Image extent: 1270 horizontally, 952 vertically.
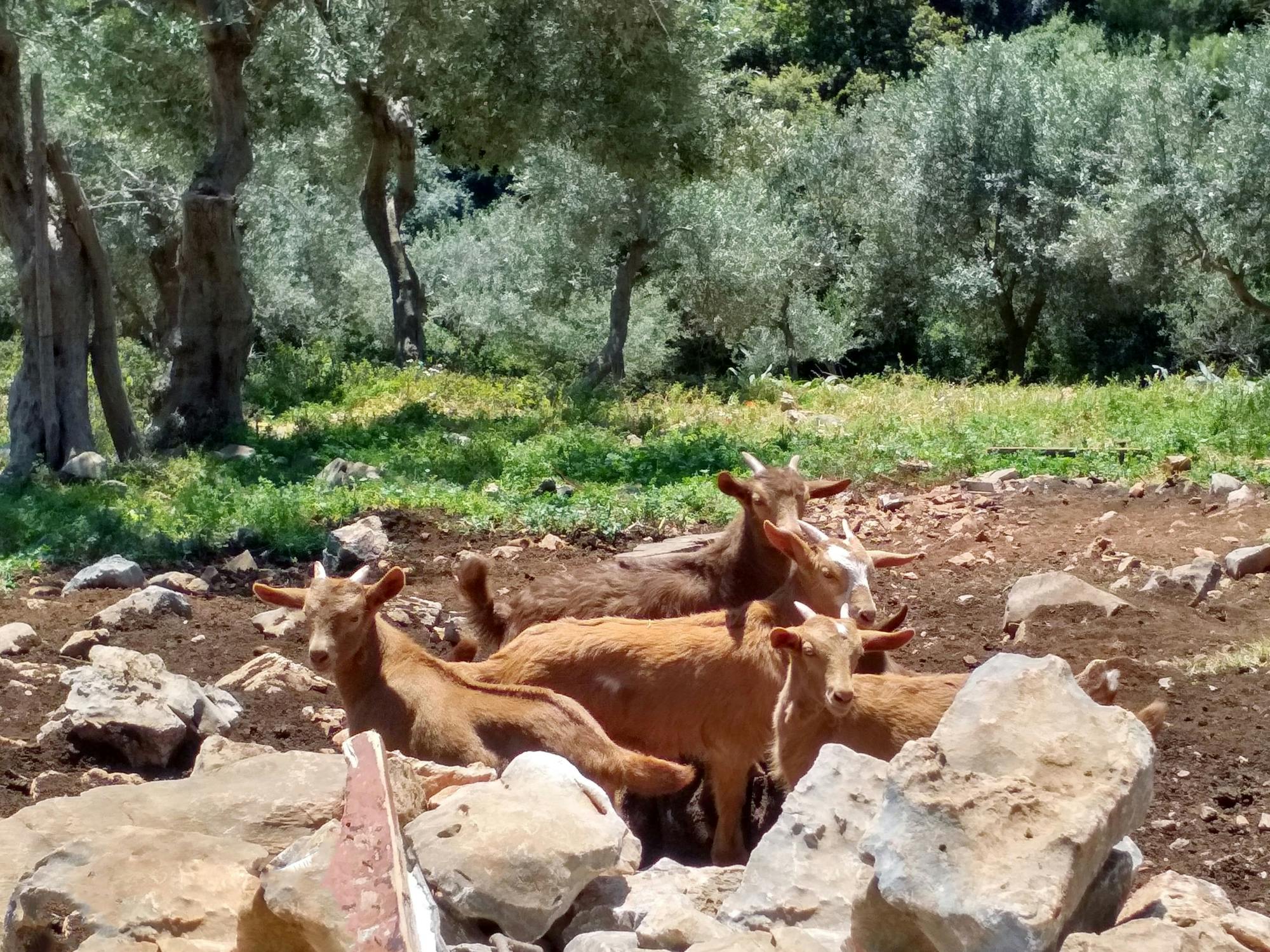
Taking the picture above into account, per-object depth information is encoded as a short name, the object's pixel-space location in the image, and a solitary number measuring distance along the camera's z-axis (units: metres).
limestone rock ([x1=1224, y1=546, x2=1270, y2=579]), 9.05
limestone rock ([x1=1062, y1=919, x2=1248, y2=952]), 3.52
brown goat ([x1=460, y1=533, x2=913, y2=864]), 5.96
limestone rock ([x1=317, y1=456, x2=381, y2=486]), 13.27
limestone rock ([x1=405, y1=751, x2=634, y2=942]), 3.98
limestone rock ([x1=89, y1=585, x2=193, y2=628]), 8.32
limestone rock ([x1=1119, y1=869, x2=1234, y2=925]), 3.90
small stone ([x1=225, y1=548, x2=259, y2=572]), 10.33
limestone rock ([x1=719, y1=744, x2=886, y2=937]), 4.09
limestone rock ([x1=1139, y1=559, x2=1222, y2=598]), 8.73
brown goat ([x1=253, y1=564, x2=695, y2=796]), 5.27
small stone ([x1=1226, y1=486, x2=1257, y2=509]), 11.12
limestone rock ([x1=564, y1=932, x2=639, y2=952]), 3.92
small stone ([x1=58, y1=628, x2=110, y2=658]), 7.71
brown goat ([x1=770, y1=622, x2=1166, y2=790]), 5.27
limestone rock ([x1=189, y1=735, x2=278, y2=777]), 5.02
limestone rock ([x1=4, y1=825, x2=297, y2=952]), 3.82
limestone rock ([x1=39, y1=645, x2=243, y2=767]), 6.06
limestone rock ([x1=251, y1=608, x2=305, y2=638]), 8.22
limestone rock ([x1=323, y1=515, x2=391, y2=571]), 10.29
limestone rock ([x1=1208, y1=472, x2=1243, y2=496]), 11.59
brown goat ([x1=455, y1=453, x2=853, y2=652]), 7.00
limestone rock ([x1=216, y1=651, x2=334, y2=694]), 7.16
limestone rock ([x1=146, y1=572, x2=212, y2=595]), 9.52
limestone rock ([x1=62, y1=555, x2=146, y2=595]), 9.52
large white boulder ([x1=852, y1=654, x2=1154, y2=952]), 3.40
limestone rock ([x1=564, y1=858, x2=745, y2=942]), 4.20
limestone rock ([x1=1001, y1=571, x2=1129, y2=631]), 8.15
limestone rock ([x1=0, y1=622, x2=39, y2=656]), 7.74
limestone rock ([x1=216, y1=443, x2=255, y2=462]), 15.42
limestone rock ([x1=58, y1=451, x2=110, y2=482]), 14.43
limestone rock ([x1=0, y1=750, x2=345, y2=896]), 4.46
